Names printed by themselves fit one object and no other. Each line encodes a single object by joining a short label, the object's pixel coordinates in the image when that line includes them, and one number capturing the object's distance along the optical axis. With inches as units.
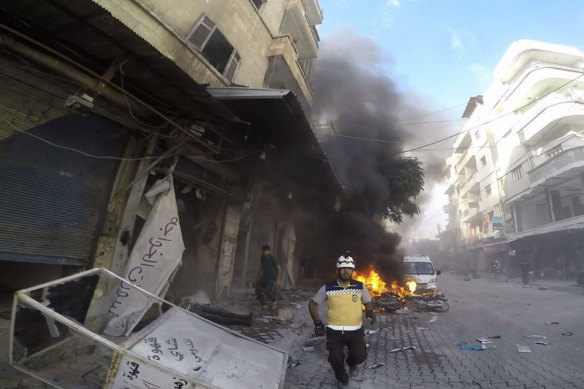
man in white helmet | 140.6
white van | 463.2
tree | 637.9
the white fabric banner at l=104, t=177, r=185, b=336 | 187.6
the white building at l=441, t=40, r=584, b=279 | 874.8
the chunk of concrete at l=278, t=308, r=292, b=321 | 263.1
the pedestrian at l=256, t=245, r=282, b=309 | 300.8
